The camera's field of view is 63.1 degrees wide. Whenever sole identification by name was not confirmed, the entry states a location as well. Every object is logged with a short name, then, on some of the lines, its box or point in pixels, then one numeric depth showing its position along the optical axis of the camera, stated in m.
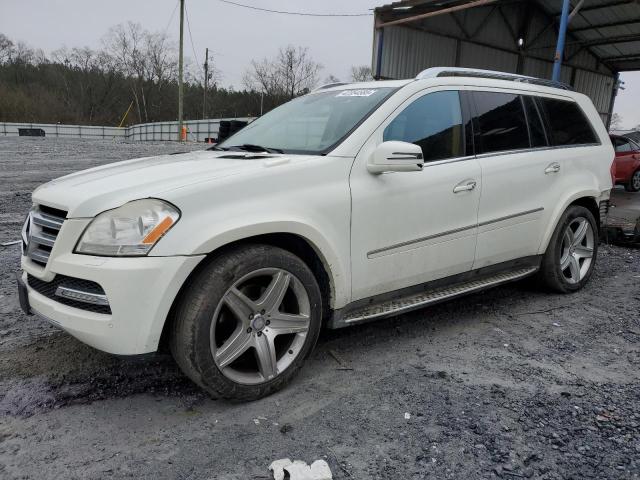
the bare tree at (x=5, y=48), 69.31
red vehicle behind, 13.78
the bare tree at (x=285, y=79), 66.00
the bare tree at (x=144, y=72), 67.44
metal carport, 17.28
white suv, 2.38
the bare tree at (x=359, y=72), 59.81
